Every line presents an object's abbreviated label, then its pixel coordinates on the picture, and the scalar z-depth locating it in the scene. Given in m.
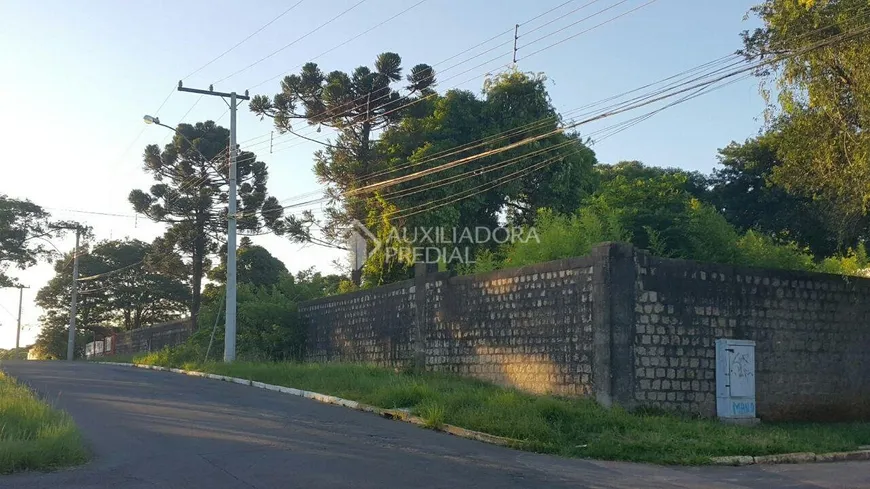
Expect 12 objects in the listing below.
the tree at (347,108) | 29.12
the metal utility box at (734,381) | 13.95
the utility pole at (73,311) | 45.53
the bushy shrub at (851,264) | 17.69
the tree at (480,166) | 26.30
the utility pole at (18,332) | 61.10
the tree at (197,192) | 36.91
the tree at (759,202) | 30.00
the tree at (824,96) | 13.97
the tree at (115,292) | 52.53
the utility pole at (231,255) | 24.00
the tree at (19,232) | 44.19
